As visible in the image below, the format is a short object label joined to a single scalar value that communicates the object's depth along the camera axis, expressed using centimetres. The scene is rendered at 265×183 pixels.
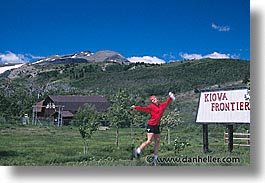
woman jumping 877
